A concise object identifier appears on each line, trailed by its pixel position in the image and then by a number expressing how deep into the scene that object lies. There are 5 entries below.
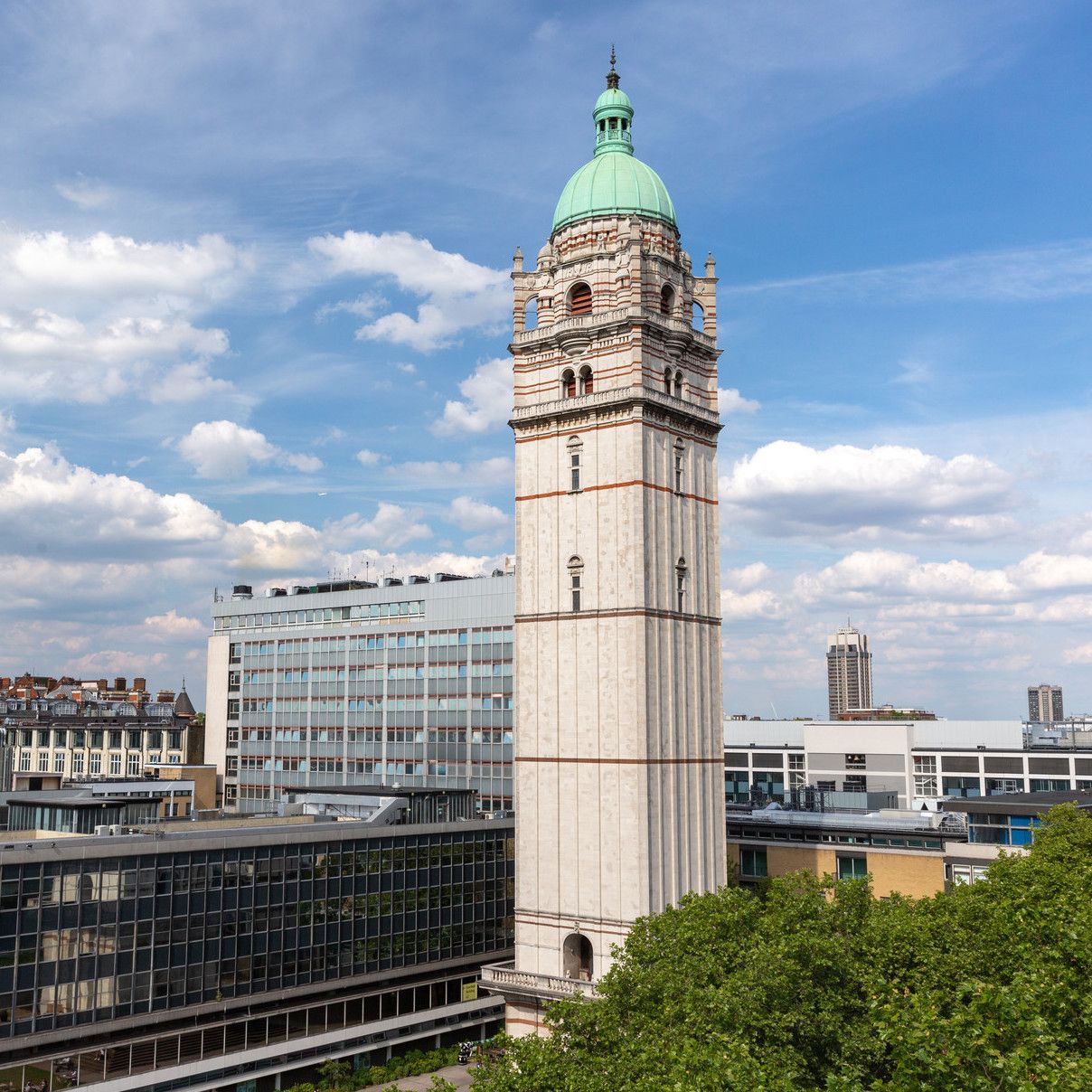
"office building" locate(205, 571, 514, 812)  112.50
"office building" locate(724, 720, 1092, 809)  153.38
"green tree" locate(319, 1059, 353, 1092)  67.12
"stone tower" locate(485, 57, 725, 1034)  67.50
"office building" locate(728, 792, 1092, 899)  82.44
